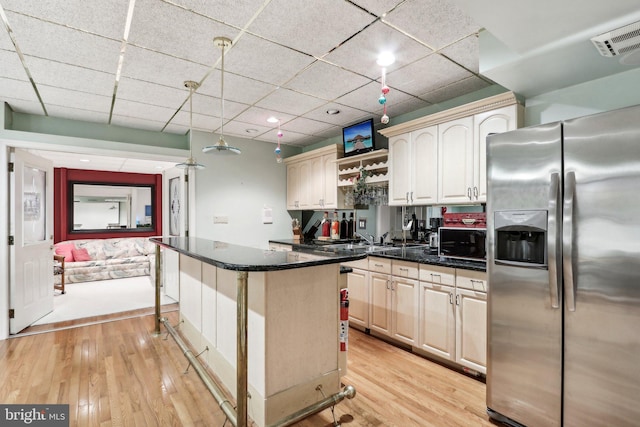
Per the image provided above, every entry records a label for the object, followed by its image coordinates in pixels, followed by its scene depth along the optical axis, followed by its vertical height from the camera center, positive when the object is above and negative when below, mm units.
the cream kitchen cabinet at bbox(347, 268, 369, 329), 3428 -942
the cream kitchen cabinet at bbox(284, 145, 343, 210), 4523 +523
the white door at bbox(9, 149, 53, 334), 3496 -319
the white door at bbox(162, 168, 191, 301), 4684 -91
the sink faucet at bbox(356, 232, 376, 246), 4211 -361
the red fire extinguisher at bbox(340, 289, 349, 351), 2242 -751
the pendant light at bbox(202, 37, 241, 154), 2677 +554
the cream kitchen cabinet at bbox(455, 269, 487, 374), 2441 -845
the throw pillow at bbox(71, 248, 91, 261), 6391 -847
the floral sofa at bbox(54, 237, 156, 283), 6148 -962
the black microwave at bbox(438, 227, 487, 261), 2639 -260
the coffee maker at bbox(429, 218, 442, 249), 3387 -207
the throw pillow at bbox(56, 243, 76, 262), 6180 -734
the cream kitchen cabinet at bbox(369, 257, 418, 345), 2945 -851
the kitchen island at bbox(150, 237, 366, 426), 1699 -744
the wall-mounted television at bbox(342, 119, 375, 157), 3947 +974
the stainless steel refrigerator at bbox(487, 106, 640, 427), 1547 -324
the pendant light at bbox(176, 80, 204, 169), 2990 +1148
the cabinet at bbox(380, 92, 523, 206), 2732 +614
